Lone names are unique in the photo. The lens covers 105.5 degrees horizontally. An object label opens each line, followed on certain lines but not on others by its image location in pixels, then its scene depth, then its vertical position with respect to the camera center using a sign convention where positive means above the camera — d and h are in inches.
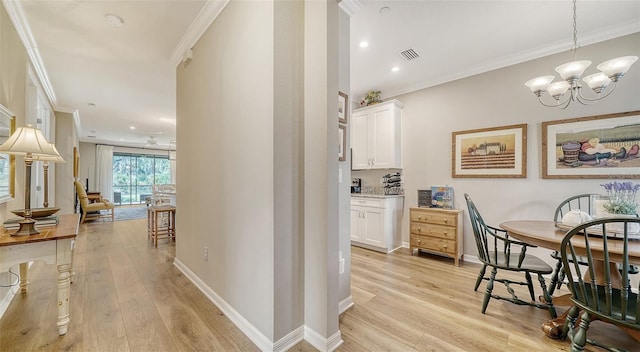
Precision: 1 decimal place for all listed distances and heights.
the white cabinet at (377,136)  154.9 +27.2
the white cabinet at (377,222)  144.4 -28.1
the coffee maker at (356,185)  179.8 -6.3
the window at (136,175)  398.0 +2.7
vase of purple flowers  67.7 -7.3
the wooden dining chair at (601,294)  48.7 -26.9
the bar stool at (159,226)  158.4 -34.8
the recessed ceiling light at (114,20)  93.1 +61.4
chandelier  67.4 +30.8
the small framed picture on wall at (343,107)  83.7 +24.5
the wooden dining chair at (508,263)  76.9 -29.2
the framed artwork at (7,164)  80.1 +4.6
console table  61.5 -20.0
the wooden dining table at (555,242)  55.6 -17.1
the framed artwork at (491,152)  119.3 +12.7
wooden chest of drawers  128.1 -30.1
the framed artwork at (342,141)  83.6 +12.4
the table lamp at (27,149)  65.5 +7.4
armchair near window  237.8 -29.1
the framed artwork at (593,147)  95.0 +12.6
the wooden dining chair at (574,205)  97.7 -12.3
